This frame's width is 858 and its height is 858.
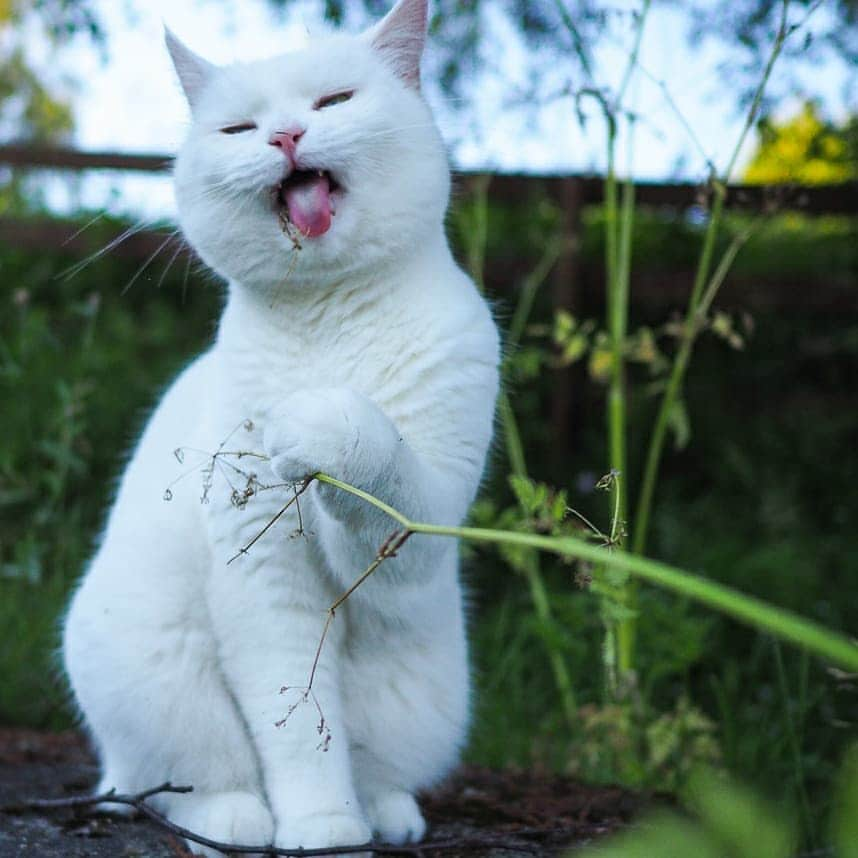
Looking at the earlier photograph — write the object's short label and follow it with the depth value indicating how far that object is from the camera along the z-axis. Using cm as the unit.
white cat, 70
